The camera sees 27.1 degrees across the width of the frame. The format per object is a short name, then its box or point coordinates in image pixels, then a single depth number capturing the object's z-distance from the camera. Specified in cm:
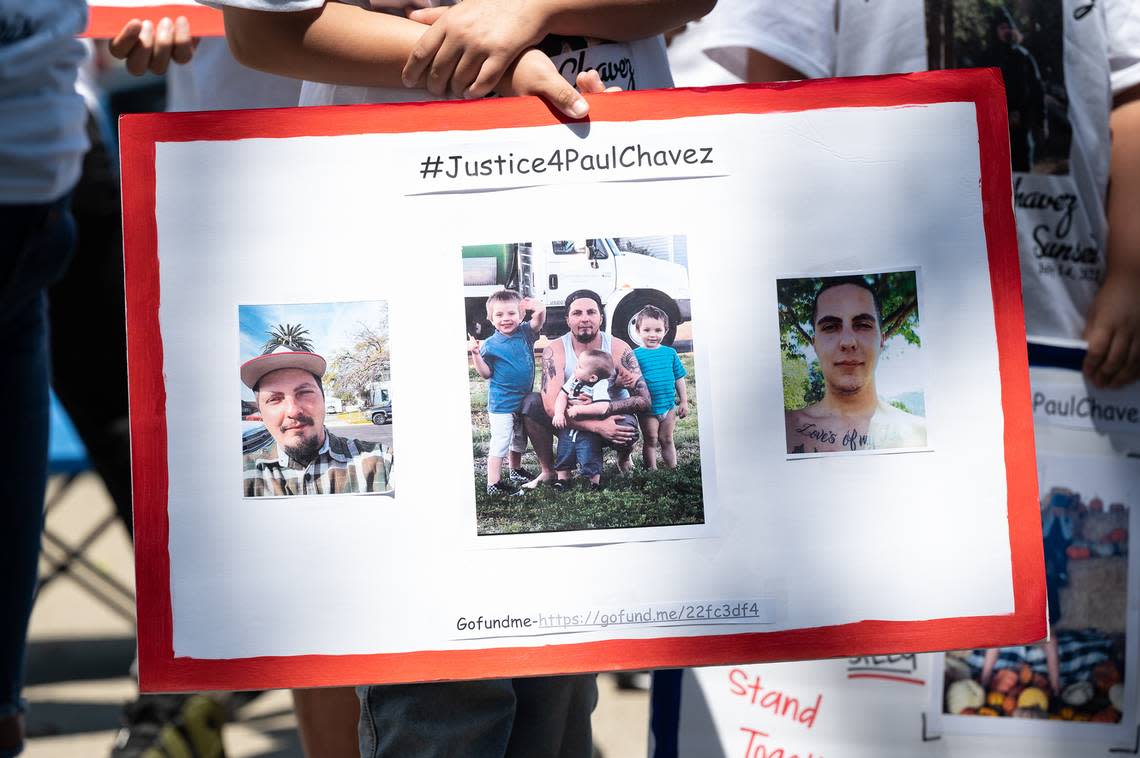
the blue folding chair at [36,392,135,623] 422
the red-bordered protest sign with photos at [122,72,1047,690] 202
